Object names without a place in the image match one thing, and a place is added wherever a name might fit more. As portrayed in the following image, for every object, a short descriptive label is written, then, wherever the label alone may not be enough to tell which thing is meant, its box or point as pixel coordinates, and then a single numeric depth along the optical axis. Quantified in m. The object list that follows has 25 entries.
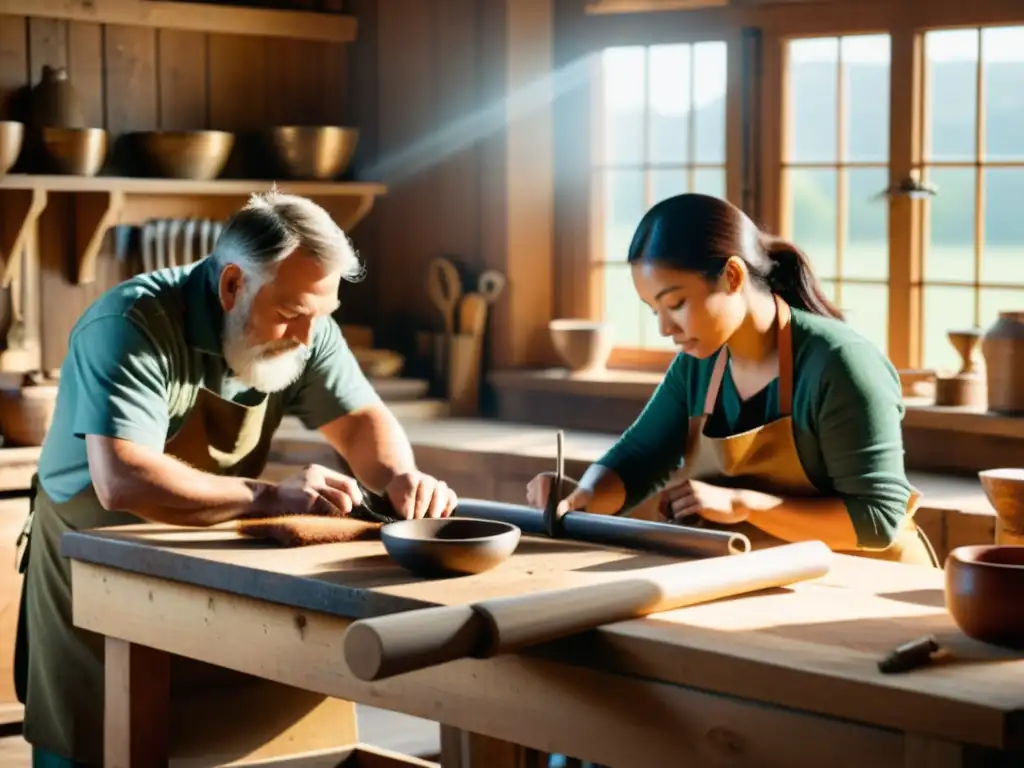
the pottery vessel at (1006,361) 4.20
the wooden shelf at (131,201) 4.86
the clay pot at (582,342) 5.12
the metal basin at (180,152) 5.03
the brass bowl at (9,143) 4.71
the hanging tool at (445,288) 5.38
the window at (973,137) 4.43
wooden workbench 1.94
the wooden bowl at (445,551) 2.50
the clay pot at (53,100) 4.90
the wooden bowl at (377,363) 5.45
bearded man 2.98
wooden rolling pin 1.95
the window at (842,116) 4.69
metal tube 2.61
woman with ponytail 2.95
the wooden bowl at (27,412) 4.63
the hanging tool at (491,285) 5.32
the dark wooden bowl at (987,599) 2.08
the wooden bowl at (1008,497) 3.00
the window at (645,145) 5.03
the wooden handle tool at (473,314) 5.32
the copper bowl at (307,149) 5.22
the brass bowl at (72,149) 4.86
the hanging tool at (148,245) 5.21
